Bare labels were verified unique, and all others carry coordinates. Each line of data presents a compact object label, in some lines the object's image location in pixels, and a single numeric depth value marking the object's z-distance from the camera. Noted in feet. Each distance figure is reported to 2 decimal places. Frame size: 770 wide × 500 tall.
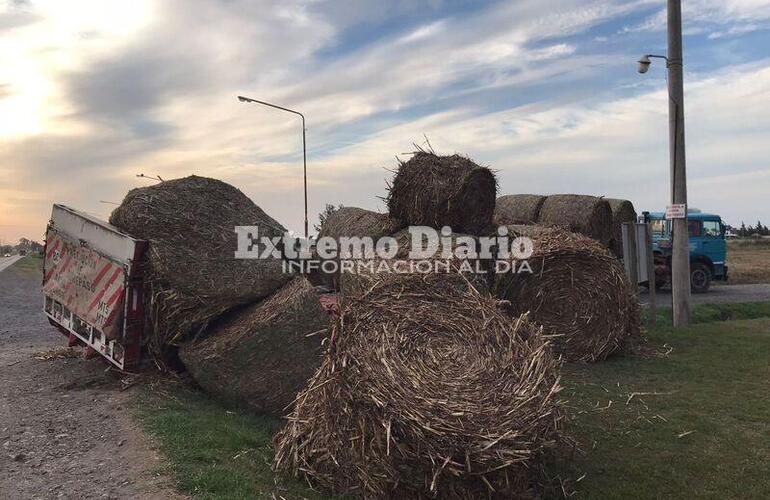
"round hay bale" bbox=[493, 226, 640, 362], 29.63
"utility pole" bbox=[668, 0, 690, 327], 40.09
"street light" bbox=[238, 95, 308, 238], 90.05
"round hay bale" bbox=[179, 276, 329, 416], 19.69
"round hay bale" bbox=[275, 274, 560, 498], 11.78
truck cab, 62.64
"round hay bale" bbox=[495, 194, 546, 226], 51.62
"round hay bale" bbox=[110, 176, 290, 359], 21.43
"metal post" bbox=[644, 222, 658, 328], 37.73
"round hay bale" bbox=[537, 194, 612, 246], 48.73
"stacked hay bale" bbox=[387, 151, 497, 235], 32.30
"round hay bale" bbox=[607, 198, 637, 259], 51.70
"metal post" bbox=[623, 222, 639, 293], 37.65
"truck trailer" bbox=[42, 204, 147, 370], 21.25
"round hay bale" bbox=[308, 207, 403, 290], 35.35
